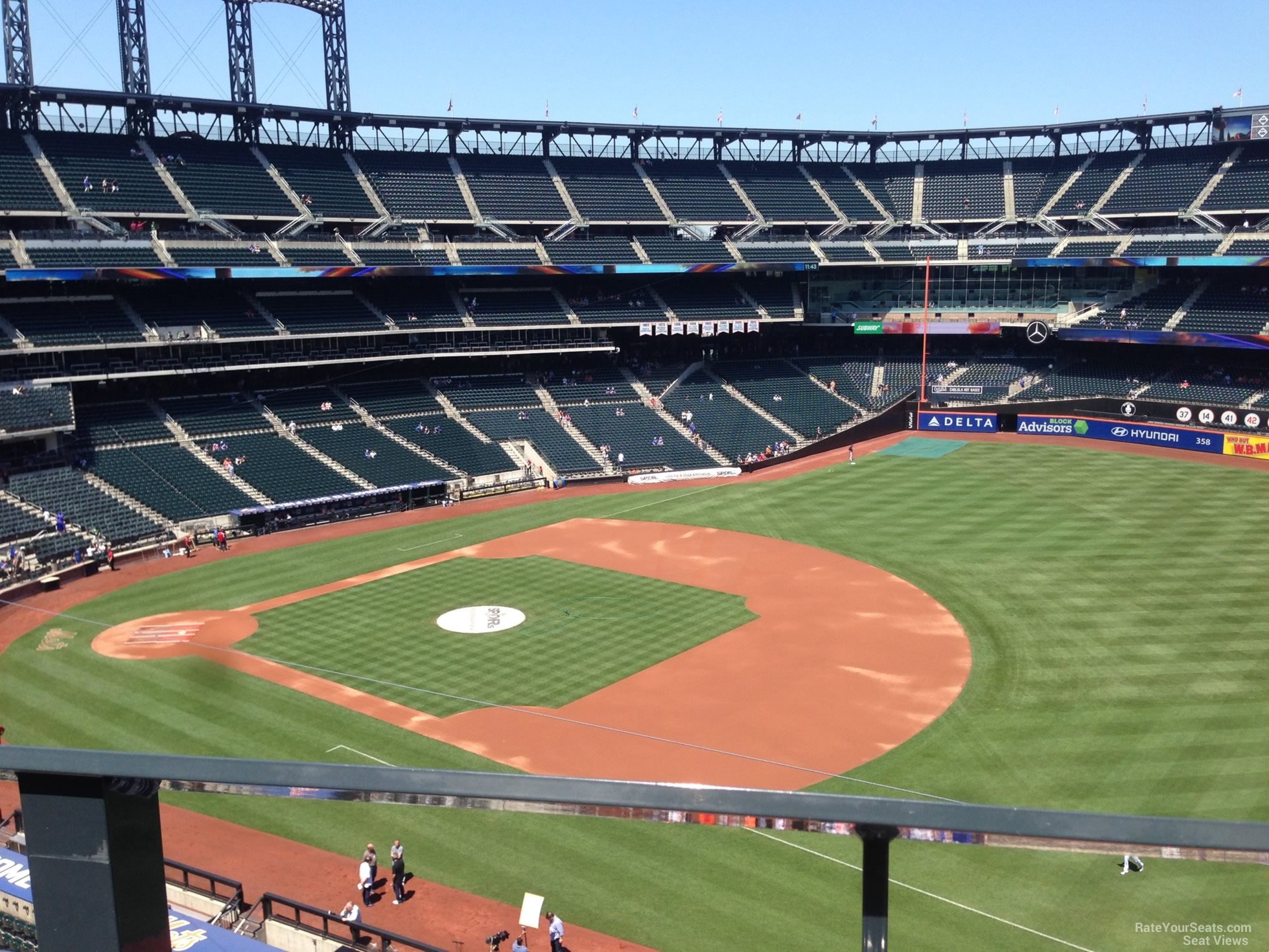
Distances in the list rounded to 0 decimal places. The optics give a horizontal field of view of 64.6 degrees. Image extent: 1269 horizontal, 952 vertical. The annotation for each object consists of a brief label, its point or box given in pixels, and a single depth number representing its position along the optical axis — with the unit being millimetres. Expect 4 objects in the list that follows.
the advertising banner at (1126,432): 66562
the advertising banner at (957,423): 75812
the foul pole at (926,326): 81931
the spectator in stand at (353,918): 17812
